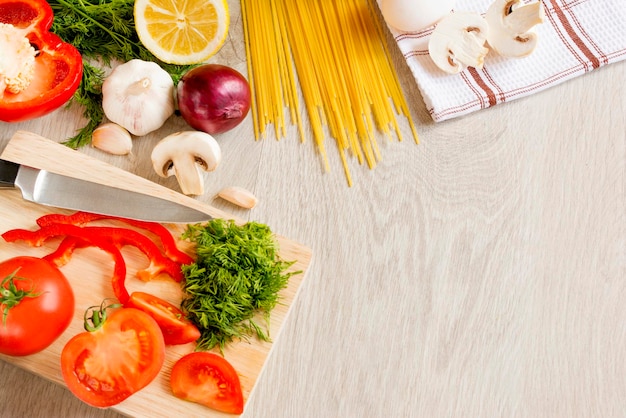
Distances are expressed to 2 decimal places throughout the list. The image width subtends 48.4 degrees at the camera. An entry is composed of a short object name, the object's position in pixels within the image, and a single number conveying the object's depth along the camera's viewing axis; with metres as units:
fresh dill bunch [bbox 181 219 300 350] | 1.22
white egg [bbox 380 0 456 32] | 1.38
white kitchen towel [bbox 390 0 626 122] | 1.44
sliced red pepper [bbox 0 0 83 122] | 1.33
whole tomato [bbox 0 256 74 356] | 1.11
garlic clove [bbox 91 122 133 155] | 1.37
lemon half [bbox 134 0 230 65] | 1.37
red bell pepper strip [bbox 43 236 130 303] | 1.26
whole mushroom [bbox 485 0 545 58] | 1.38
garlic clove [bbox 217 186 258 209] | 1.37
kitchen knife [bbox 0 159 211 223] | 1.28
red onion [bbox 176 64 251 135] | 1.32
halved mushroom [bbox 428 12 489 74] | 1.40
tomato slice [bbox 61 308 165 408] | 1.11
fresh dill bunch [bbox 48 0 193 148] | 1.40
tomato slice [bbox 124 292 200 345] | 1.21
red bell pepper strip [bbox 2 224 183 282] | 1.28
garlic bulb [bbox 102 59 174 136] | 1.34
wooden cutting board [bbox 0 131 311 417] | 1.21
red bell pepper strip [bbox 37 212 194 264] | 1.28
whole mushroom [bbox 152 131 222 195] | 1.32
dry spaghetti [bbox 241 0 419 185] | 1.43
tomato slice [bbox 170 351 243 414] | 1.20
